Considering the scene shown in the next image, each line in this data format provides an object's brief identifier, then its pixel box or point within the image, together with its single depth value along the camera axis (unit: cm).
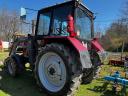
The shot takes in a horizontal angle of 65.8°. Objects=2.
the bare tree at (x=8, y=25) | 2443
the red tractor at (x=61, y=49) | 262
